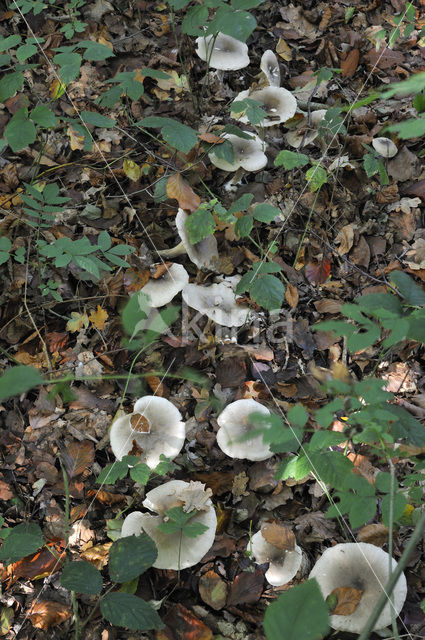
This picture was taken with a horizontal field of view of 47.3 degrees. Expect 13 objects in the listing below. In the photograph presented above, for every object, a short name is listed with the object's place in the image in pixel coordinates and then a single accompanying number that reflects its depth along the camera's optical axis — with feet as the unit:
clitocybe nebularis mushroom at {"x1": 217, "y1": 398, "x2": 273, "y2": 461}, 9.16
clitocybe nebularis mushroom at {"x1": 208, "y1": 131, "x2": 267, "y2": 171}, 12.40
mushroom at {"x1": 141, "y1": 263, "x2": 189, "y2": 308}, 10.84
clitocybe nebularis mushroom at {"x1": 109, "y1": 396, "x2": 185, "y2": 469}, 9.14
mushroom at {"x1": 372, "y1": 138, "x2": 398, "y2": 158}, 13.16
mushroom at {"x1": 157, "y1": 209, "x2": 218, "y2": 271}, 10.91
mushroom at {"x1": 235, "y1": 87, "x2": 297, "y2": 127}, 13.20
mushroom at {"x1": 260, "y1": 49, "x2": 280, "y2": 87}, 13.96
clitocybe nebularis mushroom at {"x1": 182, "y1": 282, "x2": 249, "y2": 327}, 10.66
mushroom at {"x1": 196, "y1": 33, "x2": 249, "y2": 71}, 13.51
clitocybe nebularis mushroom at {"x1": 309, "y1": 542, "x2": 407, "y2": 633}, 7.38
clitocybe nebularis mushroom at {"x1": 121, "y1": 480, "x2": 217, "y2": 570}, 8.11
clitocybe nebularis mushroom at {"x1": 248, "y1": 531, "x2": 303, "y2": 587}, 8.09
